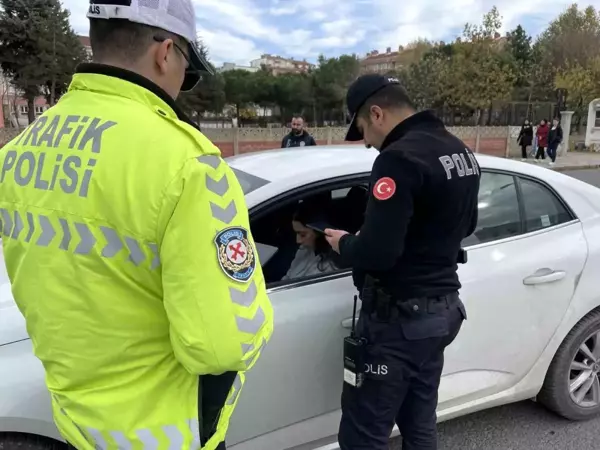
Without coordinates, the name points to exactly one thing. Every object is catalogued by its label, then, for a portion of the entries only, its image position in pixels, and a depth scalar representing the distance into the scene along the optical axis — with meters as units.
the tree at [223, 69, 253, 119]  41.09
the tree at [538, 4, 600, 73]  34.47
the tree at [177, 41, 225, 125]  32.27
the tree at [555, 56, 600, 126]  28.78
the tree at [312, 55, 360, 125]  41.94
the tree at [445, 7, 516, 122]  32.78
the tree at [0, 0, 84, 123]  24.18
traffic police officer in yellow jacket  1.02
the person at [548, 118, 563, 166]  19.06
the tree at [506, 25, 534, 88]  42.28
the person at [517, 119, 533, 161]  20.27
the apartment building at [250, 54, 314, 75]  113.94
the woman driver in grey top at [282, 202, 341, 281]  2.22
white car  1.98
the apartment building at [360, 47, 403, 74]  87.38
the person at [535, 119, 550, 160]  19.40
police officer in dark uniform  1.74
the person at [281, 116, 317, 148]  7.32
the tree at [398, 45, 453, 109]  36.12
